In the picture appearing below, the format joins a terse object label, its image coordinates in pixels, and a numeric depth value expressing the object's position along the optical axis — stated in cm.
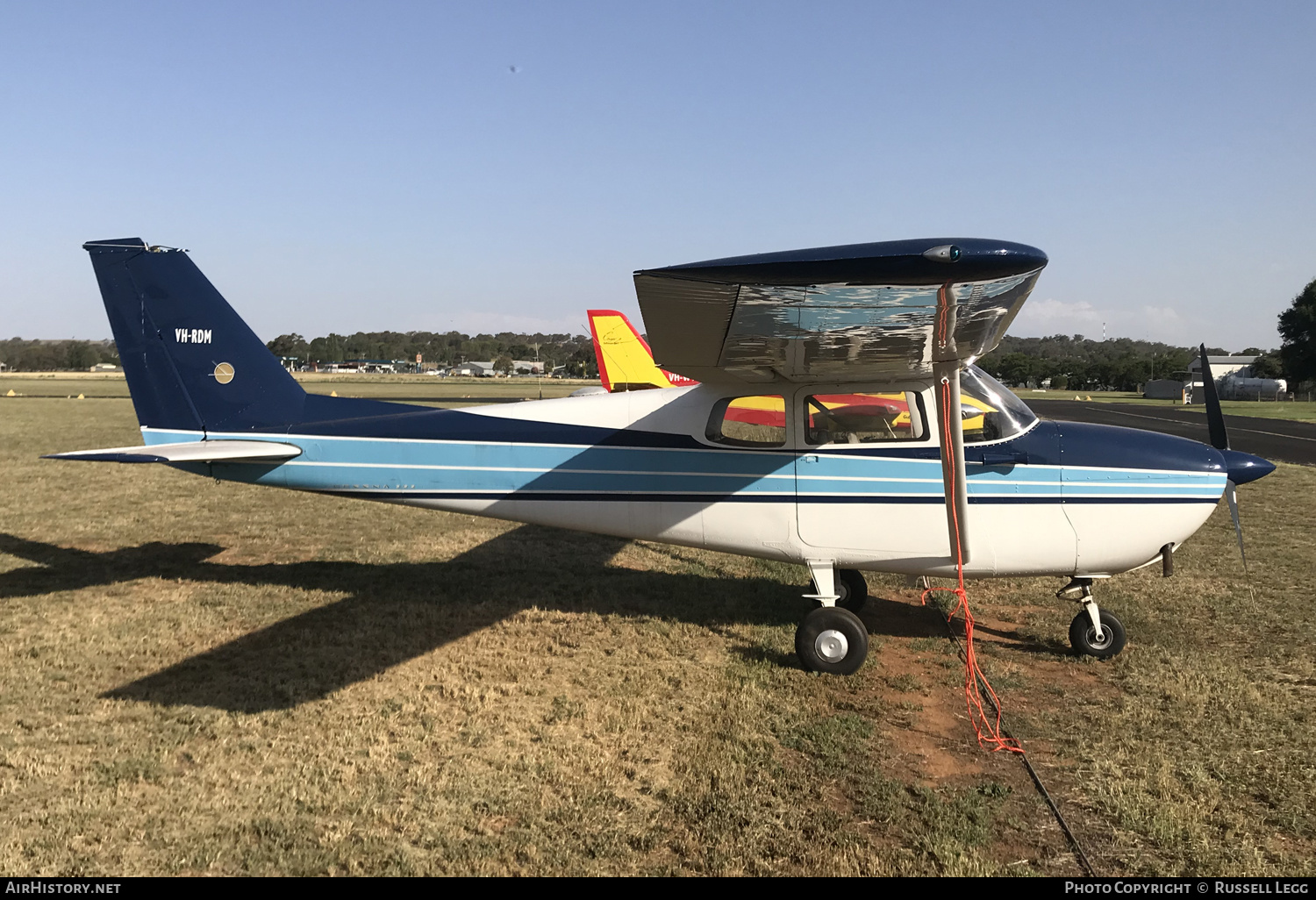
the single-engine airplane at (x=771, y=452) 544
